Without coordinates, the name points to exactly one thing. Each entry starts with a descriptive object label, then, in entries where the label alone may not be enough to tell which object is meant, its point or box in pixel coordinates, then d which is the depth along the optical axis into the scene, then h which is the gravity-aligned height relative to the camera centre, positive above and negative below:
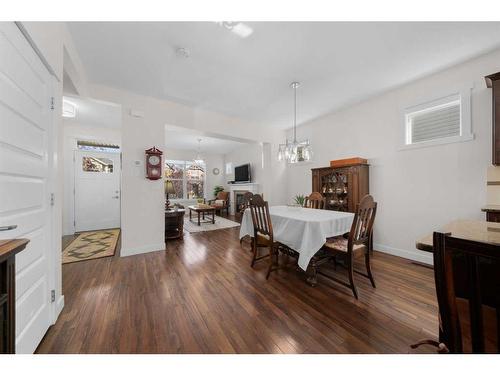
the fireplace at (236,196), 6.80 -0.39
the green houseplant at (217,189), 8.02 -0.11
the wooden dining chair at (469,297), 0.62 -0.41
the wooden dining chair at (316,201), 3.16 -0.25
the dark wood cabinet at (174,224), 3.87 -0.80
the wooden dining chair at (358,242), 1.79 -0.58
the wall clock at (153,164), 3.15 +0.38
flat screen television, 6.67 +0.48
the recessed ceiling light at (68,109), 3.07 +1.26
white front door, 4.43 -0.09
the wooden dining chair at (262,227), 2.22 -0.51
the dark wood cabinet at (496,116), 1.85 +0.69
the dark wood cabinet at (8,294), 0.65 -0.38
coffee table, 5.32 -0.64
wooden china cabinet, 3.21 +0.04
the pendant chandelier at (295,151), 2.76 +0.53
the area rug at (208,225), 4.79 -1.08
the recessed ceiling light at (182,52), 2.10 +1.53
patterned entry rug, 2.93 -1.08
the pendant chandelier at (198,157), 7.72 +1.24
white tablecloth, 1.94 -0.47
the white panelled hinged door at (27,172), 0.99 +0.09
